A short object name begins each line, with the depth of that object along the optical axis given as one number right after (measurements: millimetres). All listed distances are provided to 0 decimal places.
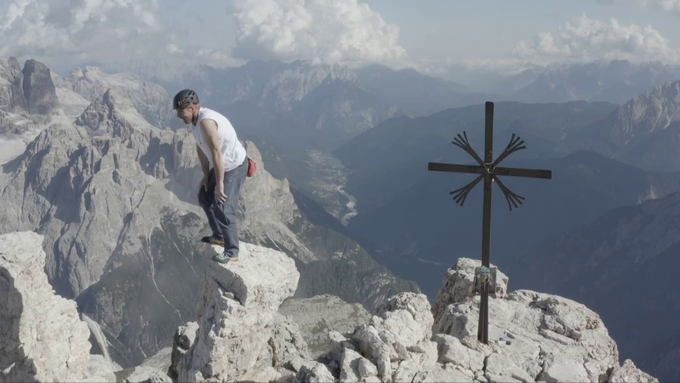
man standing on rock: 12477
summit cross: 16609
